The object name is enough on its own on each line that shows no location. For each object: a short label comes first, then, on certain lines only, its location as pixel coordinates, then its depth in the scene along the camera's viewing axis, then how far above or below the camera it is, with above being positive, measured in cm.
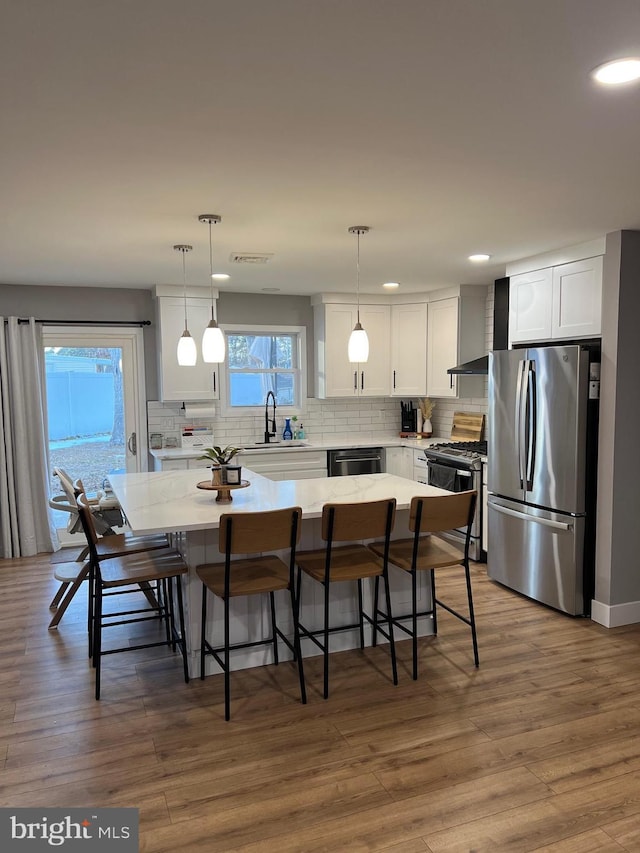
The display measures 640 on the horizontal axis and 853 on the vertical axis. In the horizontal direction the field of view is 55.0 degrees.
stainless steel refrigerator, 395 -63
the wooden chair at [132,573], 311 -99
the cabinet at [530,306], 435 +53
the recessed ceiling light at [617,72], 169 +86
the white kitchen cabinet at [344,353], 629 +29
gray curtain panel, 545 -55
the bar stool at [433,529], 322 -79
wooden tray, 344 -59
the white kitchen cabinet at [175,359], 571 +22
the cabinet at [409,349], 627 +32
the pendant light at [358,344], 363 +22
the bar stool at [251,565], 286 -97
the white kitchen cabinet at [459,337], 579 +40
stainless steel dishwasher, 626 -83
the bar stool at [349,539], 307 -81
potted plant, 353 -47
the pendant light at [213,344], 355 +22
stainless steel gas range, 509 -77
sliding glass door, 580 -18
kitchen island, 323 -69
